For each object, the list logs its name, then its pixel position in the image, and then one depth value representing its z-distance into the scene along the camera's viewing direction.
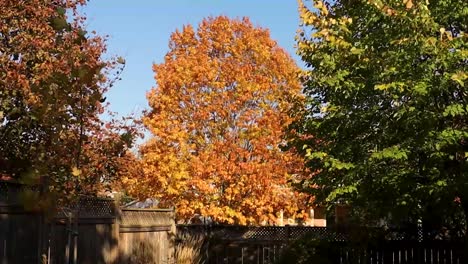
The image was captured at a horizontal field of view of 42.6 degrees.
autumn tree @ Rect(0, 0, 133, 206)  7.70
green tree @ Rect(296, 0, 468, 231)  9.95
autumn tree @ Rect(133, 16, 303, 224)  19.27
